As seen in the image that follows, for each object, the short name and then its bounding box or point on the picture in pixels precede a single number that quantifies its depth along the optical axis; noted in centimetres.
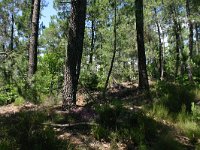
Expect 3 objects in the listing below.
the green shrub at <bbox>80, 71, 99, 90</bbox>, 1070
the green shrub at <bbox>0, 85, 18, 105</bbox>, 856
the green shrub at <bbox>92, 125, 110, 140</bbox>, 421
